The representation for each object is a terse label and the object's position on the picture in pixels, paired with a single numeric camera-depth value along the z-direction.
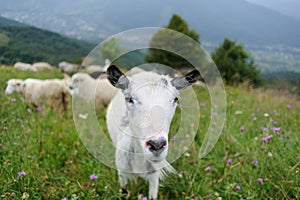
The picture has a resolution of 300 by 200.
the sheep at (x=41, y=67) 14.00
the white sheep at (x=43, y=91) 5.80
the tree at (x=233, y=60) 23.98
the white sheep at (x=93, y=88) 6.25
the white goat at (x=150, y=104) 1.38
